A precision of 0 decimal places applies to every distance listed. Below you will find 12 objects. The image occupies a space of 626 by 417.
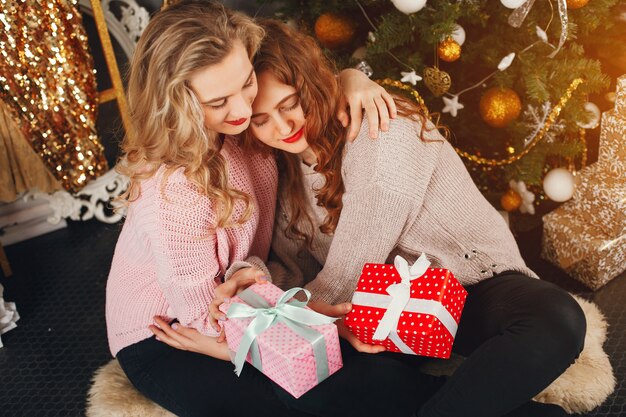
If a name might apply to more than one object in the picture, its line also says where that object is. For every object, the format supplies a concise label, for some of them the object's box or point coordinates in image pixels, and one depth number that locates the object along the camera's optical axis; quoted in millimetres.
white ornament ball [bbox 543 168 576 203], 2076
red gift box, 1438
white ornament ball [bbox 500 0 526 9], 1748
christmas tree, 1884
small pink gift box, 1367
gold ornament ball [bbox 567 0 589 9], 1789
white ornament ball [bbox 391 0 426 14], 1797
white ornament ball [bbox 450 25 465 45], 1906
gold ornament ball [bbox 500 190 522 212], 2236
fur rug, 1676
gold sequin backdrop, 2150
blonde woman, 1398
